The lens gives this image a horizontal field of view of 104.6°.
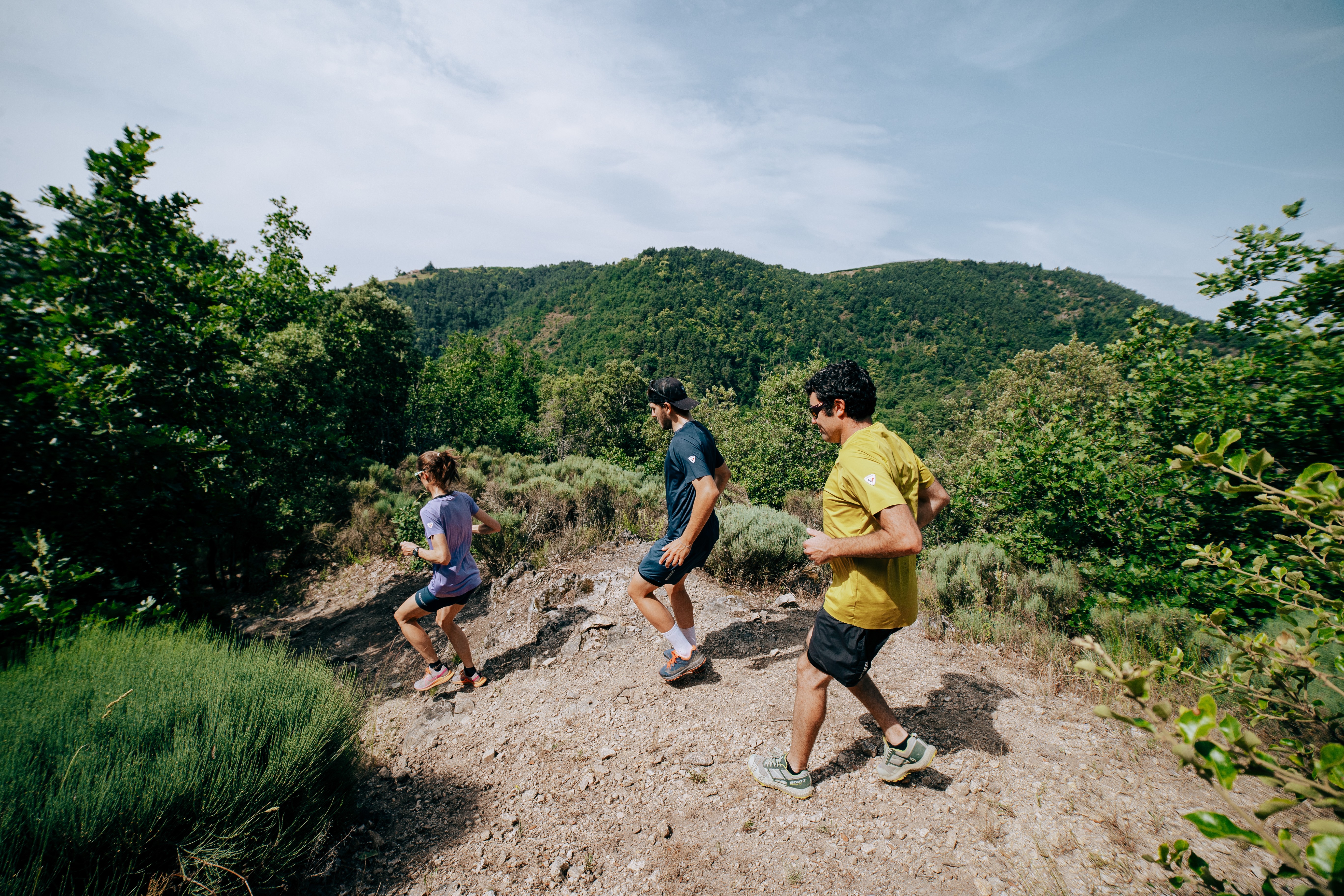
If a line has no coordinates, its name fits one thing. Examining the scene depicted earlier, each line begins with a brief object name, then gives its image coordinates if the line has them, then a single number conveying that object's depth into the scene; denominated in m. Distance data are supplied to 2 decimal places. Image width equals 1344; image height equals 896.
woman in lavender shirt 4.01
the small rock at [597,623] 5.19
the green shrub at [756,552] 6.18
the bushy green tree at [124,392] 3.68
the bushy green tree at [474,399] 20.67
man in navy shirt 3.49
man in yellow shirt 2.32
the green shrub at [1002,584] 5.17
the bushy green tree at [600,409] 43.25
